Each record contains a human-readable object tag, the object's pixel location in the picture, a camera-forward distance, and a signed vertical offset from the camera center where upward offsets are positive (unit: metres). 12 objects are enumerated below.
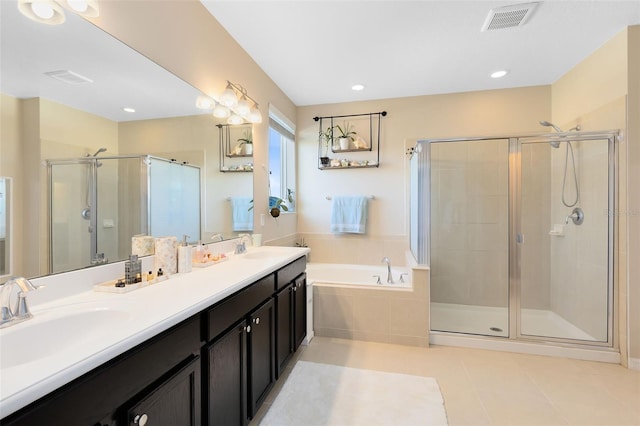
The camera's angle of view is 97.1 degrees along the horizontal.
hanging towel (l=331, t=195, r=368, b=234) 3.45 -0.05
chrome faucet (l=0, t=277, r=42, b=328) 0.84 -0.28
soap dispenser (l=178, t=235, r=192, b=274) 1.54 -0.26
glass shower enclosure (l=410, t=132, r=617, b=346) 2.45 -0.23
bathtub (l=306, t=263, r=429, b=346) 2.50 -0.93
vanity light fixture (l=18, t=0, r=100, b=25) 1.01 +0.76
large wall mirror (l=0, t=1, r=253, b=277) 0.97 +0.41
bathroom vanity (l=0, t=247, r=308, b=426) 0.63 -0.46
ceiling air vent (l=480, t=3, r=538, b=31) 1.90 +1.36
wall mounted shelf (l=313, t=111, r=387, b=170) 3.49 +0.87
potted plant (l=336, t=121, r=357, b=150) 3.47 +0.96
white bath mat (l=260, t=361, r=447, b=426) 1.61 -1.19
